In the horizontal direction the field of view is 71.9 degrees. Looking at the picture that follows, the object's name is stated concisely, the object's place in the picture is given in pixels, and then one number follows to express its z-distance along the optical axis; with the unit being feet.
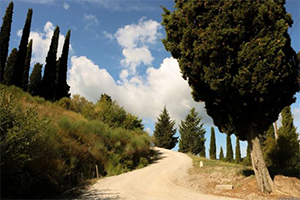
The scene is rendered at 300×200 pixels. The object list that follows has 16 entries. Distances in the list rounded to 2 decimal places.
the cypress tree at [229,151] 124.88
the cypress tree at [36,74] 136.05
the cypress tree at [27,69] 101.28
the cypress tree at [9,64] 114.07
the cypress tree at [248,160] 85.37
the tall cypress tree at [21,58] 79.61
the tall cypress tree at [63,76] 99.34
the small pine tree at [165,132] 150.10
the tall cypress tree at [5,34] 78.99
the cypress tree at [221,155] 137.15
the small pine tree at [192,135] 142.00
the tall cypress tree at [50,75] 89.61
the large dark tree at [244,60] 28.96
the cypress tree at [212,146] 133.87
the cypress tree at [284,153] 51.93
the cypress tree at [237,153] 117.02
